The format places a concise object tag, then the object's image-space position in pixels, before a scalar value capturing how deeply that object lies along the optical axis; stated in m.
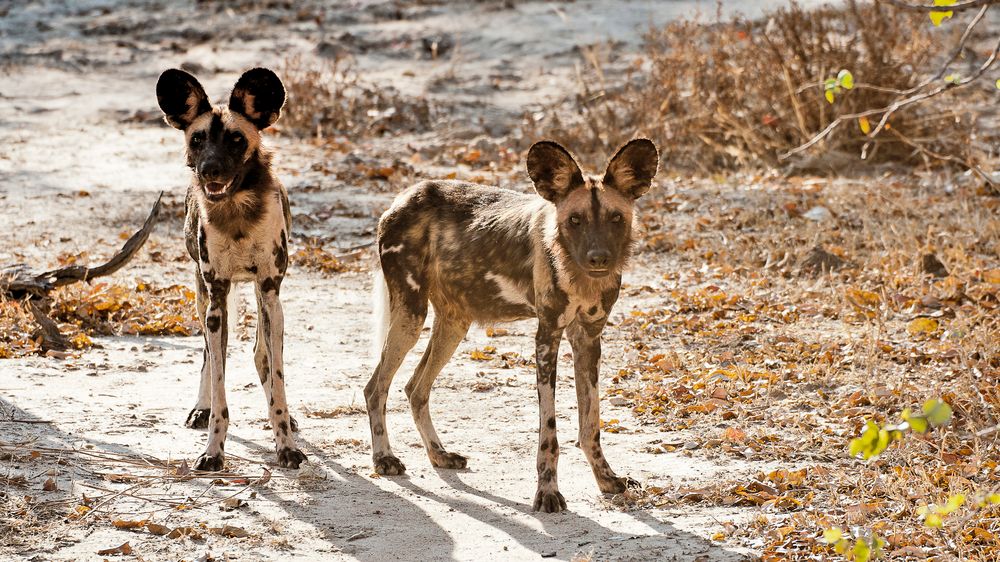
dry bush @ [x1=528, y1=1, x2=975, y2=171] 21.47
